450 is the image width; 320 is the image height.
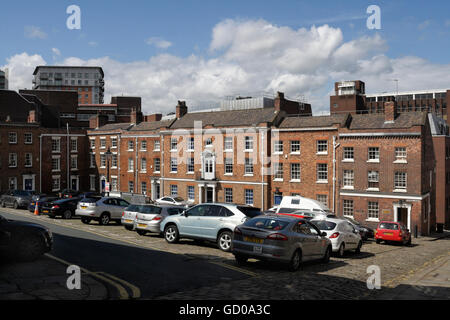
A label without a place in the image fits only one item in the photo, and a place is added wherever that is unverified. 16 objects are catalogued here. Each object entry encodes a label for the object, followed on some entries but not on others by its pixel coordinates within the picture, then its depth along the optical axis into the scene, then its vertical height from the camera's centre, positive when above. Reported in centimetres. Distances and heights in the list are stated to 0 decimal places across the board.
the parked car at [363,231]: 3123 -540
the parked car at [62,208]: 3119 -362
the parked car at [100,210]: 2758 -335
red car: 2884 -507
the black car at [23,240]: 1307 -250
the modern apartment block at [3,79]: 16238 +2881
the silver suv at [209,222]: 1738 -270
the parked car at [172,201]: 4303 -441
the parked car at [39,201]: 3353 -364
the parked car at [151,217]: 2162 -300
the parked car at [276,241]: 1355 -269
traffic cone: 3373 -409
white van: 3459 -383
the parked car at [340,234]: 1913 -352
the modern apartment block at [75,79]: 15488 +2712
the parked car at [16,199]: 4162 -400
